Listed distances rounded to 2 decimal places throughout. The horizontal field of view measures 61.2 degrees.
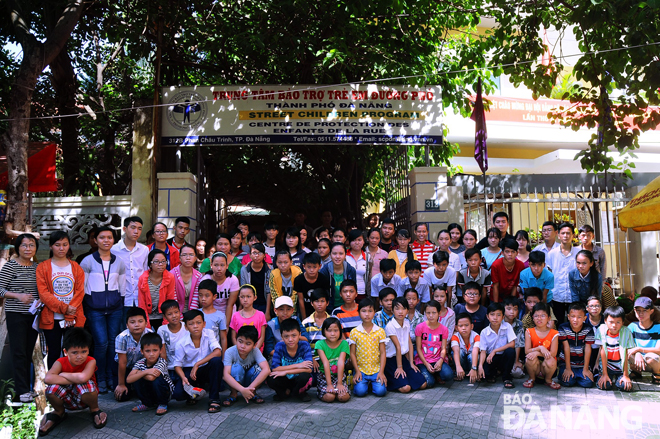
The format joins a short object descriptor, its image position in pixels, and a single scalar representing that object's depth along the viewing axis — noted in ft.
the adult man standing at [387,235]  21.83
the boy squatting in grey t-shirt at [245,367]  15.51
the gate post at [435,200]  26.12
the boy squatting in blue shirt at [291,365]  15.85
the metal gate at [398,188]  28.32
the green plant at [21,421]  14.02
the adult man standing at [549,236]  20.18
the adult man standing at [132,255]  17.53
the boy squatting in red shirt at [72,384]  14.12
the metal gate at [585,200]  26.48
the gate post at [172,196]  25.18
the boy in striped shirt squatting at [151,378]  15.06
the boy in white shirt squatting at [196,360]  15.53
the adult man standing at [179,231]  20.53
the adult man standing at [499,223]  21.53
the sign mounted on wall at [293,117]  25.61
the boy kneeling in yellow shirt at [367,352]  16.56
